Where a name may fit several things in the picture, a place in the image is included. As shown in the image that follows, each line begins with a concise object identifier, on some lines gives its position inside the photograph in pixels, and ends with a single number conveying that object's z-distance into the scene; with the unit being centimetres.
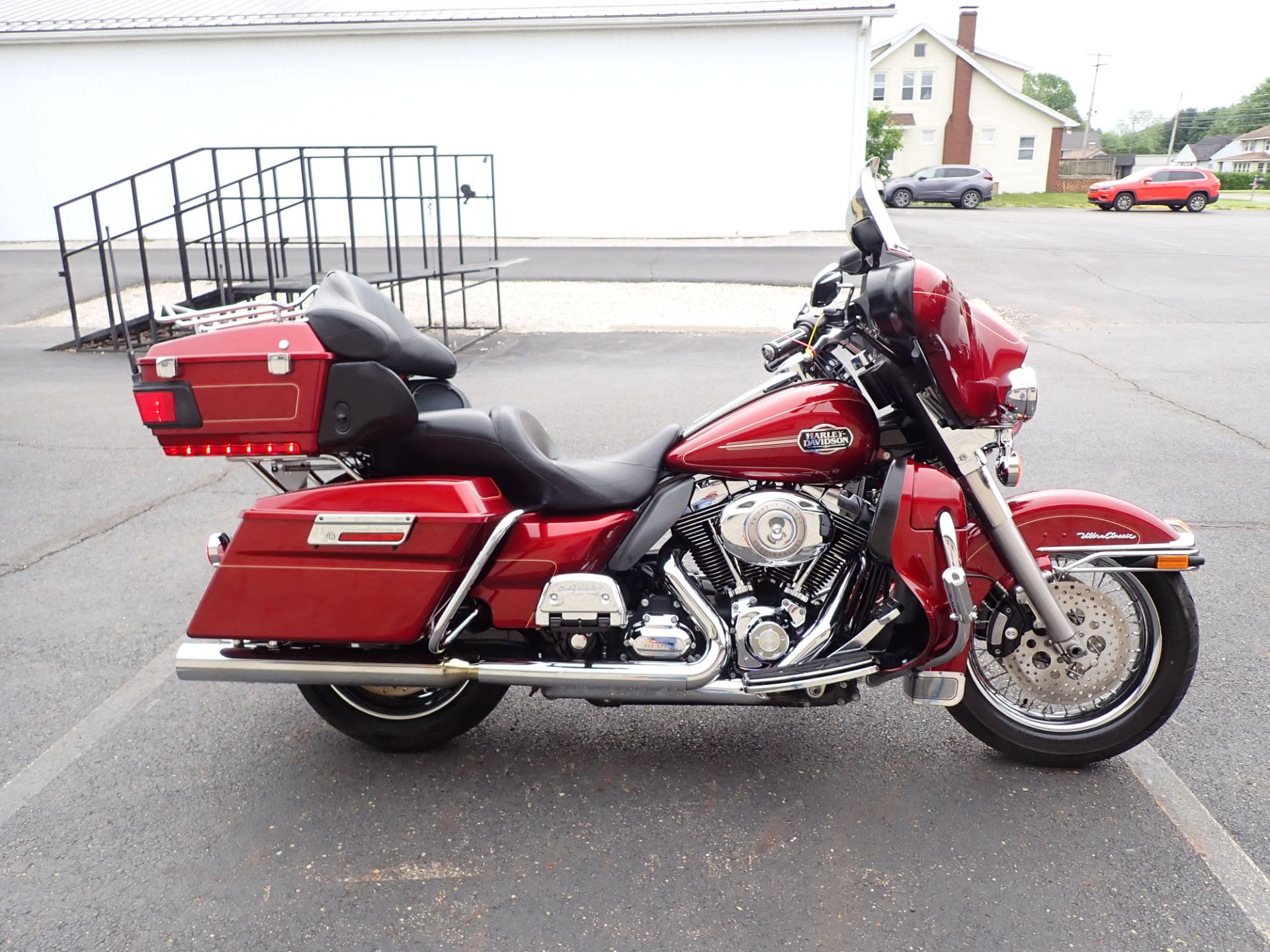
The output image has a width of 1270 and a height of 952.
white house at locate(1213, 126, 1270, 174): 8312
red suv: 3197
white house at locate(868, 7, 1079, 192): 4825
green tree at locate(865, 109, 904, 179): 4119
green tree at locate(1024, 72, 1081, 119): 10419
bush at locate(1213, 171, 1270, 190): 5772
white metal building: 2069
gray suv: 3388
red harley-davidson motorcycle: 276
